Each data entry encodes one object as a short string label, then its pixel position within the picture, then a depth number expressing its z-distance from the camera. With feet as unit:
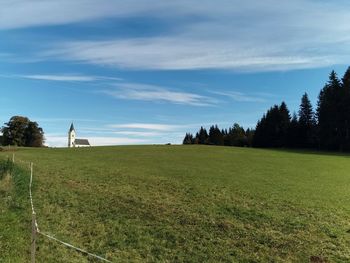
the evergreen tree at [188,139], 613.52
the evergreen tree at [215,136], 490.69
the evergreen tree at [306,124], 357.86
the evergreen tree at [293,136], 371.56
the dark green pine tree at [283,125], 381.05
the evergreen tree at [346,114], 319.88
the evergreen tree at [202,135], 558.65
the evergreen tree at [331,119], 327.47
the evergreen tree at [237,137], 461.37
